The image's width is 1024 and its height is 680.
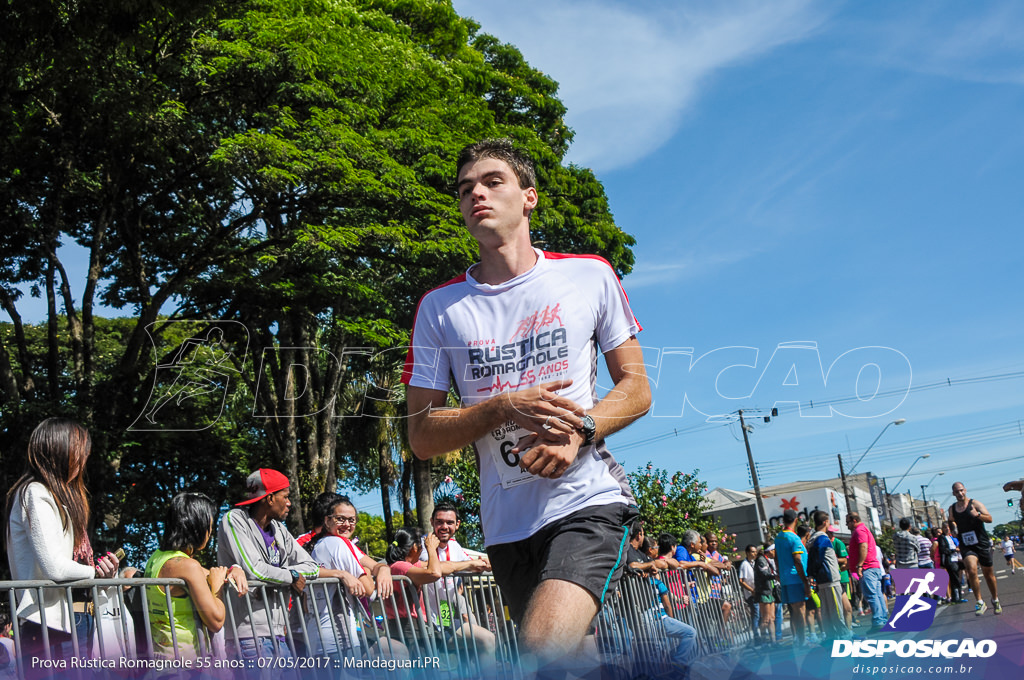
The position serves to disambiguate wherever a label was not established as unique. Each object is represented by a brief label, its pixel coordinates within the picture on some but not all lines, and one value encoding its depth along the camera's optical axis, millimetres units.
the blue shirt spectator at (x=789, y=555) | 11617
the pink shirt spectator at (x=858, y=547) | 12711
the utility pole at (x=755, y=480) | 39078
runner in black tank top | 11281
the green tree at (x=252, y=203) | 15180
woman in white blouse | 3742
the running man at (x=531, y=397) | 2389
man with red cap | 4723
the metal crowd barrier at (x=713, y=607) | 9406
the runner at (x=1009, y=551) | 26297
